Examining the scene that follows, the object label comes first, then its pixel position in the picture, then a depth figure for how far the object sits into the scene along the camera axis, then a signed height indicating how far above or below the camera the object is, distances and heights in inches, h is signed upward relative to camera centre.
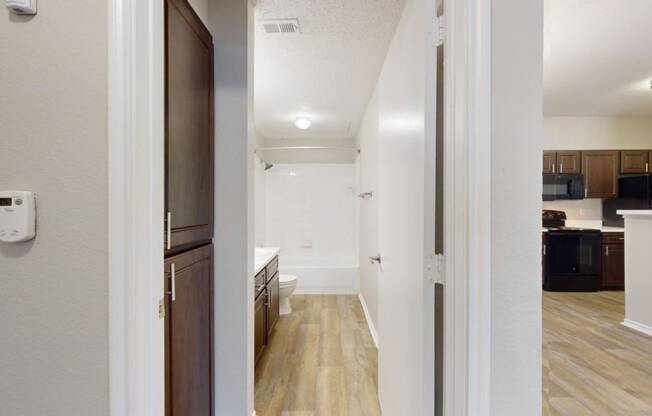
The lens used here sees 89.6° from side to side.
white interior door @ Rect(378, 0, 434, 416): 43.6 -2.1
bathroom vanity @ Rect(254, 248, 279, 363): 96.2 -29.8
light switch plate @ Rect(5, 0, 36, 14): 31.0 +19.0
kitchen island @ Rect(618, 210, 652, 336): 125.2 -24.7
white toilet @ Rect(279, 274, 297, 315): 144.8 -37.2
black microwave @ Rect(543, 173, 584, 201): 196.2 +13.1
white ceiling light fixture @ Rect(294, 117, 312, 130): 166.5 +43.3
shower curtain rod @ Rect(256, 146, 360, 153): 194.2 +35.6
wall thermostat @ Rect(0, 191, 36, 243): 31.0 -0.9
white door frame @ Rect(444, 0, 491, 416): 31.7 +0.4
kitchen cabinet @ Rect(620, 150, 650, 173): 197.3 +27.6
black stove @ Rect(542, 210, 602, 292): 186.5 -30.2
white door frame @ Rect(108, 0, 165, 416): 30.9 -0.3
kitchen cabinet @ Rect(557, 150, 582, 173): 198.8 +26.6
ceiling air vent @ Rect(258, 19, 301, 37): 81.2 +45.9
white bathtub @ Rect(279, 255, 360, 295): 187.8 -41.5
